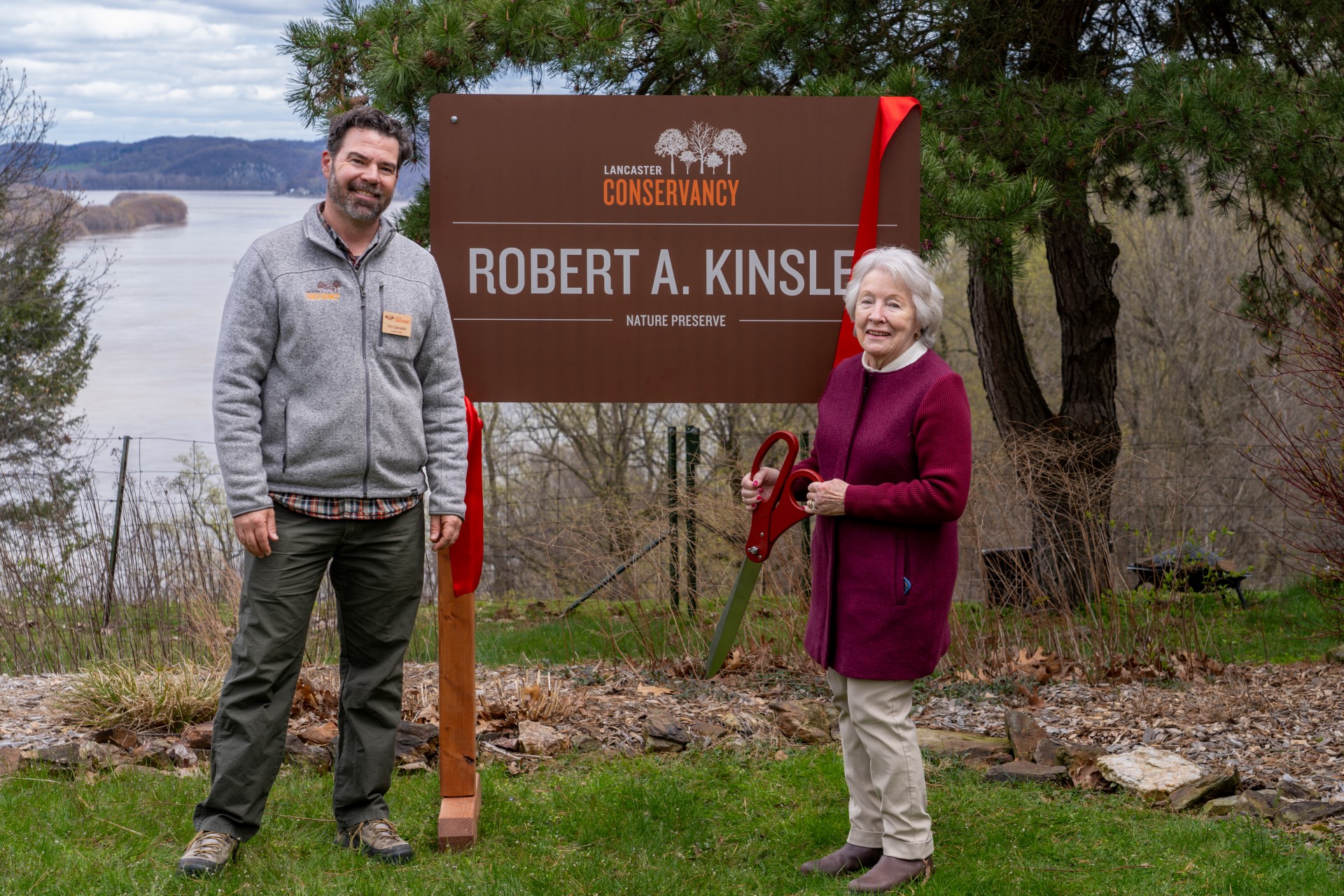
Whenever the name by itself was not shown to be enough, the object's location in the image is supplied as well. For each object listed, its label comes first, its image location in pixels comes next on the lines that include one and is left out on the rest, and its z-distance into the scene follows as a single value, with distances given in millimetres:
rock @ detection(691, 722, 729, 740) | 5090
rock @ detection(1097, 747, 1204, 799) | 4410
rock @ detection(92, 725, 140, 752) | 4971
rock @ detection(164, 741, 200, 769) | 4793
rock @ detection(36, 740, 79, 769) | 4629
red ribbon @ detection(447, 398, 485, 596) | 3914
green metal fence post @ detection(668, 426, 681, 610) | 6648
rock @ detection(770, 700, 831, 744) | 5102
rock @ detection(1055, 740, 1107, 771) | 4672
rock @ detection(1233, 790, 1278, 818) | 4168
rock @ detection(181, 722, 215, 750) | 4984
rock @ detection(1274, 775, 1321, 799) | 4359
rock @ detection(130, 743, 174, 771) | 4805
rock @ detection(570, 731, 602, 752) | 5012
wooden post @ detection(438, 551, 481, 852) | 3980
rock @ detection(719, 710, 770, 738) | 5168
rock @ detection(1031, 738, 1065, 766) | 4793
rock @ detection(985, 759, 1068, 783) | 4578
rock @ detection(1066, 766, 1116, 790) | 4523
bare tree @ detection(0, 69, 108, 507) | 19969
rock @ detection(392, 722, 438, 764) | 4867
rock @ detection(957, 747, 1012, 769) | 4820
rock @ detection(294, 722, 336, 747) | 4922
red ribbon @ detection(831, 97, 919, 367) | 4645
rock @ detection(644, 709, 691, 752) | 5004
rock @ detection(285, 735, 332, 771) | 4797
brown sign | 4645
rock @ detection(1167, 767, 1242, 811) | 4289
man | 3391
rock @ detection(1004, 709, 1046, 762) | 4898
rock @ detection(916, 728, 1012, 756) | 4941
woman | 3209
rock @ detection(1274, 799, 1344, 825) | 4094
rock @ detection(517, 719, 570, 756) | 4945
